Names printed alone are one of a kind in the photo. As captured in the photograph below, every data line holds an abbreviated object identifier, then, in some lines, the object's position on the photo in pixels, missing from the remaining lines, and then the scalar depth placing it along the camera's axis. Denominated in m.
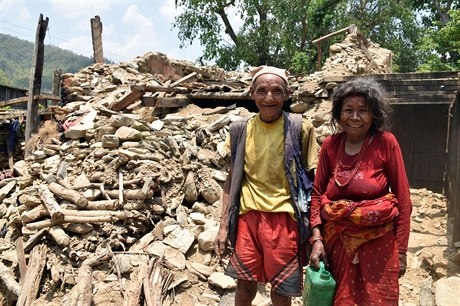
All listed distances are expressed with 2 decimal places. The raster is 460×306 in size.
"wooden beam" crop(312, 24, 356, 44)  8.73
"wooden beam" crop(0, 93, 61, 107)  10.70
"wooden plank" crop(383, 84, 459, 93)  6.80
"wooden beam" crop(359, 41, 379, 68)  9.18
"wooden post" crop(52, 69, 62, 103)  12.59
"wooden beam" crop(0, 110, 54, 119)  11.41
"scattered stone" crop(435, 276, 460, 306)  3.14
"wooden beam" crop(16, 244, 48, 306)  3.81
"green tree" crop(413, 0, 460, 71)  11.98
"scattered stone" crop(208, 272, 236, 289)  3.82
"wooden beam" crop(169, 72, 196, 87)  9.67
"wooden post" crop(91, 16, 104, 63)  12.42
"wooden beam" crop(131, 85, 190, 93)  8.43
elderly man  2.13
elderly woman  1.90
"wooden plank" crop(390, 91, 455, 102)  6.77
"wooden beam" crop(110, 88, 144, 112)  8.26
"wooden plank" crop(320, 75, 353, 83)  7.28
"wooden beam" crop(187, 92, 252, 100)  8.74
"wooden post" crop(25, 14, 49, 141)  8.05
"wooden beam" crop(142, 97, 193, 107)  8.45
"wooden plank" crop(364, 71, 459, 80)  6.78
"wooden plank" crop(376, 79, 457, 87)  6.76
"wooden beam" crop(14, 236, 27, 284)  4.21
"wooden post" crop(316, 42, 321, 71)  9.56
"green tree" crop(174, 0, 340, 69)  19.36
